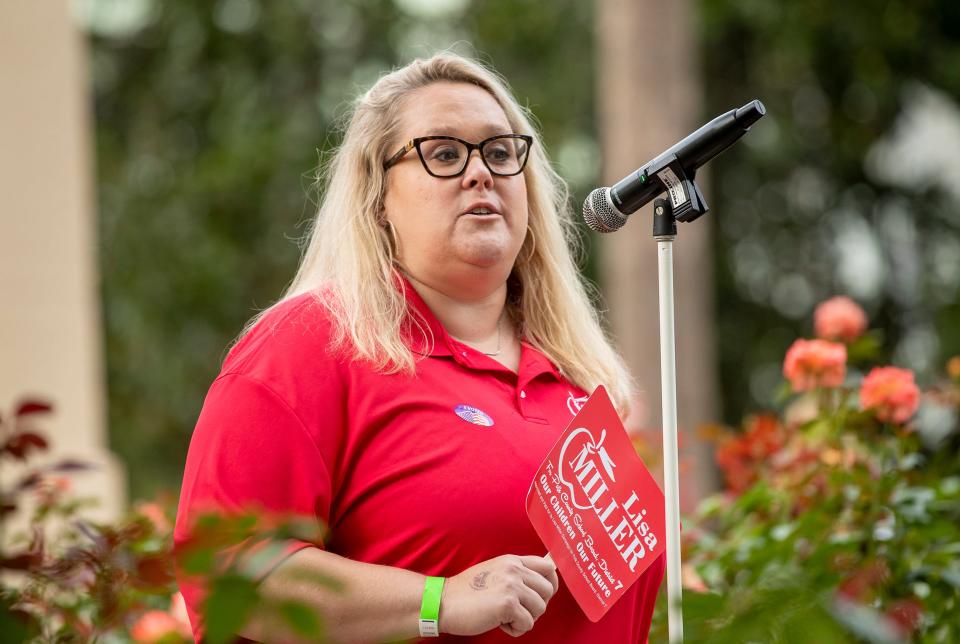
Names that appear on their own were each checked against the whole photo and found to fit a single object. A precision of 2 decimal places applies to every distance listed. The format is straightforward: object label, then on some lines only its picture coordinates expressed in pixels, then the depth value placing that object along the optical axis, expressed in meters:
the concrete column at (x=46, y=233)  11.42
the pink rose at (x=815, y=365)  6.77
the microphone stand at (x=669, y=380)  3.98
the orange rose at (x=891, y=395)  6.32
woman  3.93
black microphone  4.12
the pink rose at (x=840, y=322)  7.38
